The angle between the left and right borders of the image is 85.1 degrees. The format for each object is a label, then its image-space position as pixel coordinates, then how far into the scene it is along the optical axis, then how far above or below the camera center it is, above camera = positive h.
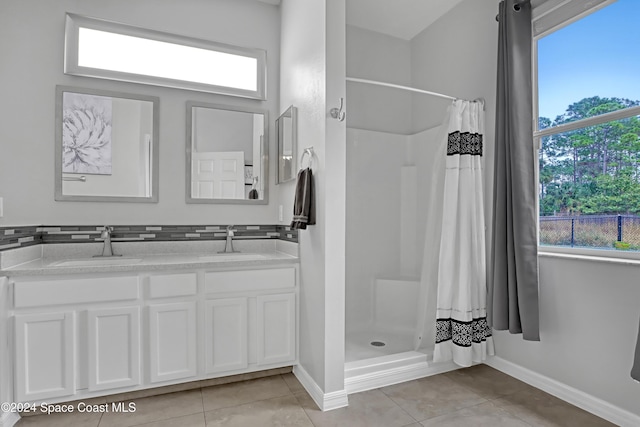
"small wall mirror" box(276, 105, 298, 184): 2.53 +0.53
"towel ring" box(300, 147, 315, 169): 2.22 +0.40
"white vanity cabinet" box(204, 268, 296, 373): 2.25 -0.70
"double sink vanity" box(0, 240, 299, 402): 1.89 -0.62
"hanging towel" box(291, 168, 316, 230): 2.13 +0.07
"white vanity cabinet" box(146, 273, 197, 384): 2.11 -0.69
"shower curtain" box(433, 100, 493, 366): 2.39 -0.25
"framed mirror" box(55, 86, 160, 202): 2.39 +0.48
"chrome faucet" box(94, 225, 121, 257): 2.43 -0.20
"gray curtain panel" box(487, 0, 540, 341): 2.13 +0.16
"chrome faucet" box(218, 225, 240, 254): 2.74 -0.23
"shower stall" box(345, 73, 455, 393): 3.12 +0.00
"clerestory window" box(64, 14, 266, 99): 2.43 +1.17
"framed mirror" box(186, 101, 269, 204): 2.71 +0.48
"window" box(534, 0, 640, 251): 1.85 +0.50
